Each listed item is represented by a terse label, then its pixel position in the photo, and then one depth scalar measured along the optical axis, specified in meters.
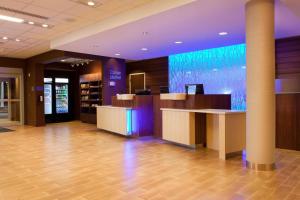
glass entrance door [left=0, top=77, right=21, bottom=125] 12.03
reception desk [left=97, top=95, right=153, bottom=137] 7.59
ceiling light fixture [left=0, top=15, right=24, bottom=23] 5.74
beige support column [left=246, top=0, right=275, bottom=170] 4.21
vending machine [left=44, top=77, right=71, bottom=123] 12.84
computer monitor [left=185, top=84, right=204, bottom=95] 6.35
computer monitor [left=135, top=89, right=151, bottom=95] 8.13
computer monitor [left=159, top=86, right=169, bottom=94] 7.98
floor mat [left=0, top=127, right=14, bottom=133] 9.64
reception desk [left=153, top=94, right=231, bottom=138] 6.09
